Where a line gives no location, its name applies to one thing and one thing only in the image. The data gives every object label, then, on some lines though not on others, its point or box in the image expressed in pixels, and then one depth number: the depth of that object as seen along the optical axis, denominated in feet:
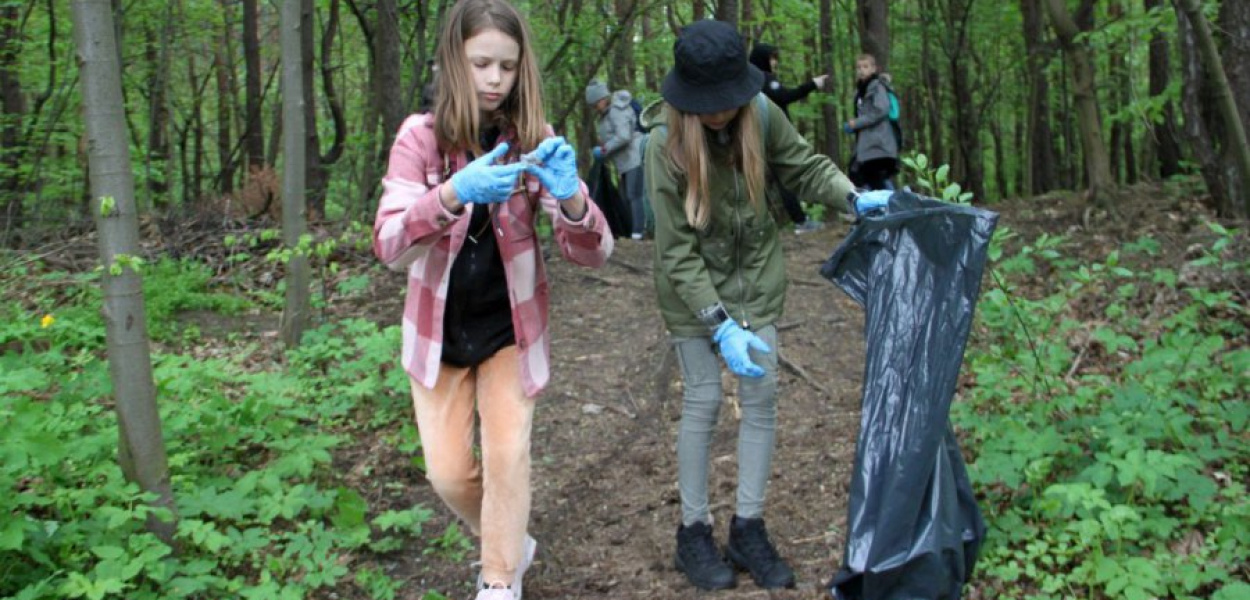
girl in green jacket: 9.31
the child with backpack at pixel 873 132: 28.12
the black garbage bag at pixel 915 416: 8.41
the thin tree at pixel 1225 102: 14.39
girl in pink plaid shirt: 8.64
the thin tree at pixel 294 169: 17.17
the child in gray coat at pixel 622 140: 32.40
